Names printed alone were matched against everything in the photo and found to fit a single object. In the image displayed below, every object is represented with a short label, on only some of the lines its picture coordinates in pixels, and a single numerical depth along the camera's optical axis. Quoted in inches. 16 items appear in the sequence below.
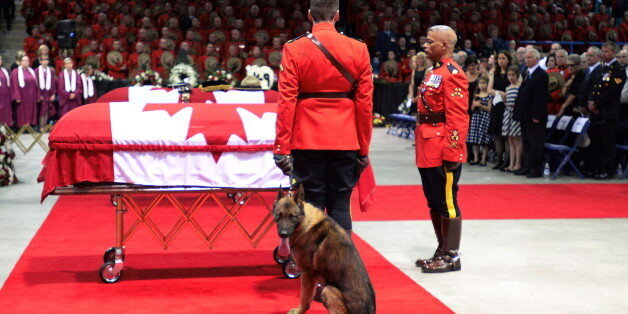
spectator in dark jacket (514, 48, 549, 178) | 400.5
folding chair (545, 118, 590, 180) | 401.7
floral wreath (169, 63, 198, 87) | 441.4
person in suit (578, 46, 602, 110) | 404.5
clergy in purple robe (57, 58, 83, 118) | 593.0
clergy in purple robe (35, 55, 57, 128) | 580.4
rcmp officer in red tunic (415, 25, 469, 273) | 203.2
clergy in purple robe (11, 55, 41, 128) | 550.3
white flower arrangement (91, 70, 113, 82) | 685.2
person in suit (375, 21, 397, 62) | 799.7
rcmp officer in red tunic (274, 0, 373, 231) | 170.7
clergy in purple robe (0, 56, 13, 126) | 527.2
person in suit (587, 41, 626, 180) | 399.5
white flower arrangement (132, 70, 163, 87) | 501.4
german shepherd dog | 152.5
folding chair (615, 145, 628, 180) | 412.2
